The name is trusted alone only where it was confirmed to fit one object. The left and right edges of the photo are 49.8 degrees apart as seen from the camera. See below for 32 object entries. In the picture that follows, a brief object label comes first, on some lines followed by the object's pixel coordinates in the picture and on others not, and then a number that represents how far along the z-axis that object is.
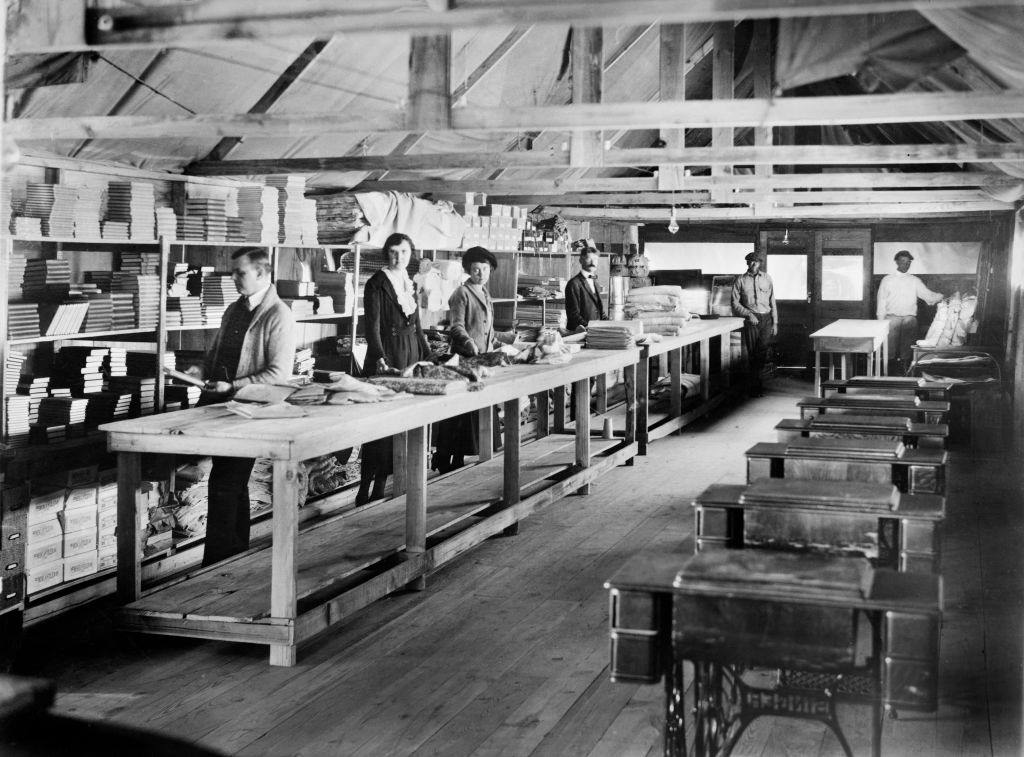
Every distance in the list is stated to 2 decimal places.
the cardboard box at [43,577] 5.34
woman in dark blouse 7.46
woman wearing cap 8.77
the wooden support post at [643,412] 10.04
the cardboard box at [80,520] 5.64
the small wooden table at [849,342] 12.70
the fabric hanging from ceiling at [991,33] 4.15
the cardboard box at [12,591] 4.46
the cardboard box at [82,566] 5.65
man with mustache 11.16
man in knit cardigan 5.70
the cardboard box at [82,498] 5.70
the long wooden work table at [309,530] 4.51
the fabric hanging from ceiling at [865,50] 5.58
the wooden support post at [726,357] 14.05
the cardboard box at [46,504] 5.46
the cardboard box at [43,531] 5.38
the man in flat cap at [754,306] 15.10
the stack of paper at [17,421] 5.64
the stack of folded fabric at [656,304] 11.58
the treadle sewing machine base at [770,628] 2.75
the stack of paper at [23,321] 5.64
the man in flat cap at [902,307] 15.79
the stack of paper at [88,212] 6.13
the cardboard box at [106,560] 5.90
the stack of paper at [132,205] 6.41
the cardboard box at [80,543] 5.64
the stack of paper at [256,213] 7.58
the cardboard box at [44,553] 5.36
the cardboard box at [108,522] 5.92
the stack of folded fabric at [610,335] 9.20
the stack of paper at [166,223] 6.67
